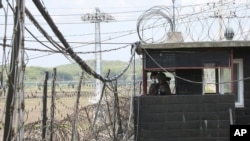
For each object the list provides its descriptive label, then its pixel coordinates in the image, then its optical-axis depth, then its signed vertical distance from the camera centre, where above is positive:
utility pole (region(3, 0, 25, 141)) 7.88 +0.20
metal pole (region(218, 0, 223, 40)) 23.02 +1.99
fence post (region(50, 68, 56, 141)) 17.41 +0.09
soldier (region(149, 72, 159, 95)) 22.36 +0.48
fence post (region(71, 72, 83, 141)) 17.87 -0.38
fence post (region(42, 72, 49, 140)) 17.30 +0.00
